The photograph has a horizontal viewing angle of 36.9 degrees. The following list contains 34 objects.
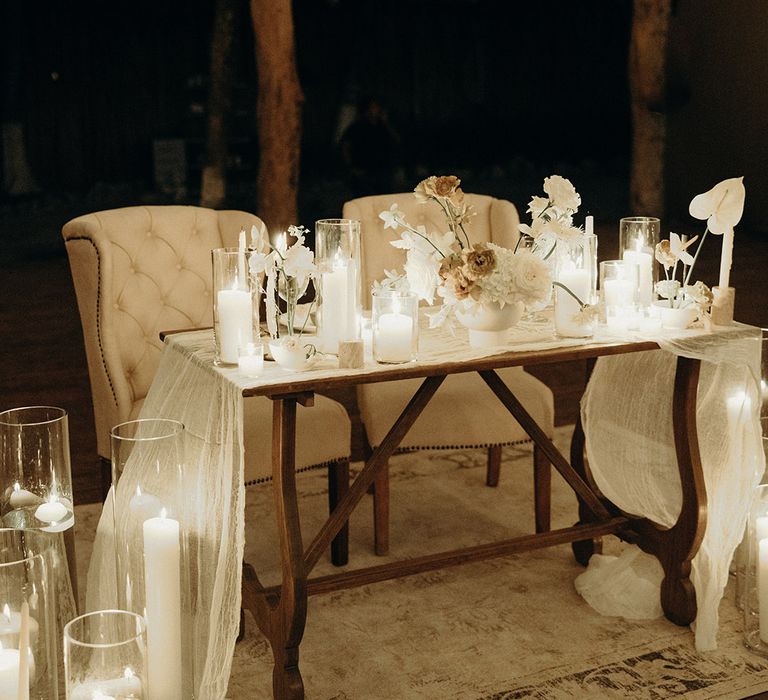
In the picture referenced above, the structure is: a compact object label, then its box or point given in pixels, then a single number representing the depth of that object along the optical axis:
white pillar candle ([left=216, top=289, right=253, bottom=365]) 2.45
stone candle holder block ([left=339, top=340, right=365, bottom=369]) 2.39
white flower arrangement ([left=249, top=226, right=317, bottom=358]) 2.43
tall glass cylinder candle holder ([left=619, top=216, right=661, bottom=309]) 2.83
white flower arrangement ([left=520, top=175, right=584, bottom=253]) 2.58
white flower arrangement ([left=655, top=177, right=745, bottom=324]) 2.72
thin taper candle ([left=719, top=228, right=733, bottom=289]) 2.74
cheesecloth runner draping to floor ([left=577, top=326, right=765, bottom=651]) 2.73
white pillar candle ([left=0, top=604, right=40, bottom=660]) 1.91
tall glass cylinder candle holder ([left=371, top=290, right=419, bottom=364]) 2.42
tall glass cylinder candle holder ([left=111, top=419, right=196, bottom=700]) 2.20
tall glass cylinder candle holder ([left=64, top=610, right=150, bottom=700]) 1.78
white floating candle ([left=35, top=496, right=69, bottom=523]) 2.47
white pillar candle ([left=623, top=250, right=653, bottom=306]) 2.82
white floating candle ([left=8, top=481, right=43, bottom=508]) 2.47
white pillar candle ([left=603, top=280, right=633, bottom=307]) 2.75
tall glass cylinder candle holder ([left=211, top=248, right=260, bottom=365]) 2.46
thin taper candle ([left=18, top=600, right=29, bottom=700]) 1.62
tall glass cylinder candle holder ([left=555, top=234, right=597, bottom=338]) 2.62
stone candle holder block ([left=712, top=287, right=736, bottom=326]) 2.75
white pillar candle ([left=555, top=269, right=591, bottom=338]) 2.62
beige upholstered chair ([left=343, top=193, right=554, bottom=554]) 3.20
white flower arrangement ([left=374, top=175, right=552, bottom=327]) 2.47
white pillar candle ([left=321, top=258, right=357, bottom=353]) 2.52
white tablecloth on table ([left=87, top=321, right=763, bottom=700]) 2.40
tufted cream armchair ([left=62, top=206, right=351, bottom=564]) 3.03
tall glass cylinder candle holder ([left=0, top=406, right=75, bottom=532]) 2.44
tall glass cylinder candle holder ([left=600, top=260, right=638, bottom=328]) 2.74
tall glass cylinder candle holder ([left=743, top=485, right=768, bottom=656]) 2.66
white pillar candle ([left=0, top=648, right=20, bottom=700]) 1.88
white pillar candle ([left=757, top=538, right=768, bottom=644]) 2.65
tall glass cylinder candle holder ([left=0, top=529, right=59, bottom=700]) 1.87
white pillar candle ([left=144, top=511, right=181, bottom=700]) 2.24
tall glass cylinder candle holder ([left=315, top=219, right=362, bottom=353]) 2.52
